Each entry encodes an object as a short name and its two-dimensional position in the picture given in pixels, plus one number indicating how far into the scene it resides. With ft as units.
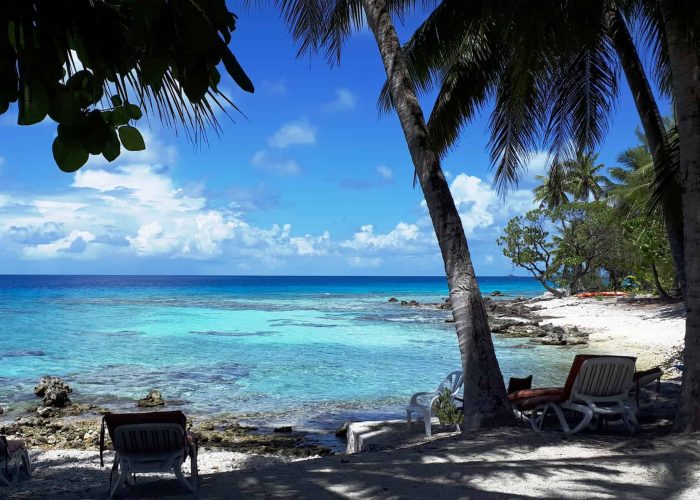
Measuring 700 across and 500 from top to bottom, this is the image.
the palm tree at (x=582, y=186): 141.39
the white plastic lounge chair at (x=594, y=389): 21.57
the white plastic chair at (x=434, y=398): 23.57
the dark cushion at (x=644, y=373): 24.77
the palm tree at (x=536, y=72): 21.06
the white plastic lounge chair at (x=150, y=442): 18.26
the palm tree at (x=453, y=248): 21.21
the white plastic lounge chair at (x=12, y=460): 21.30
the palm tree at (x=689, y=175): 18.12
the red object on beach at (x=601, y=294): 119.65
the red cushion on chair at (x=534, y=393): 22.31
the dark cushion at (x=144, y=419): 18.25
